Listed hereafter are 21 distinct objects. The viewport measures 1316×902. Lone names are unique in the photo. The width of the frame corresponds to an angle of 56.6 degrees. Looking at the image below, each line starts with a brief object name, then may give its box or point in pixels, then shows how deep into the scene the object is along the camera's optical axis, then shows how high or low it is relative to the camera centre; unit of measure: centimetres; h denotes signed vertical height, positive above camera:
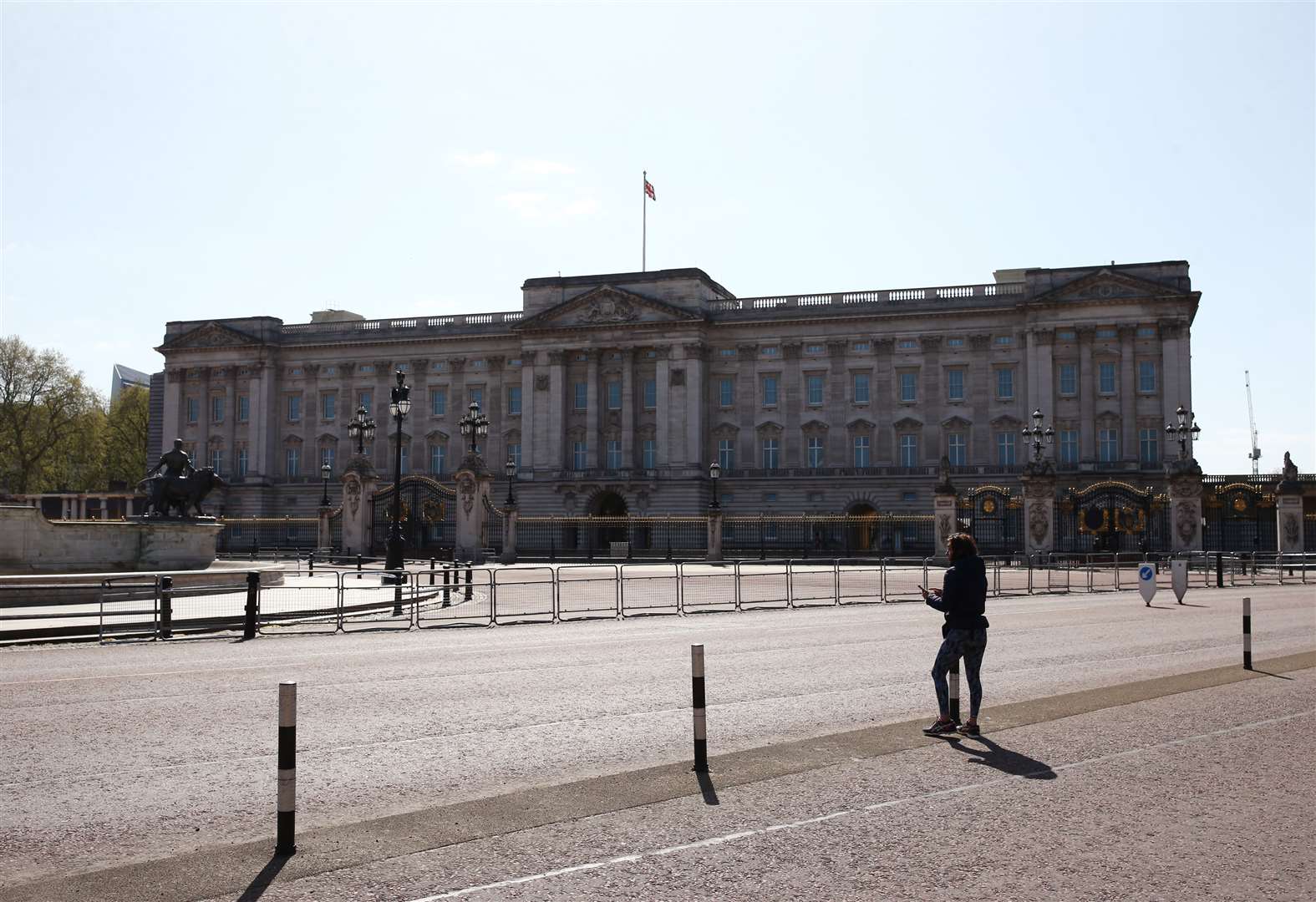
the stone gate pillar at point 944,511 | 5438 -8
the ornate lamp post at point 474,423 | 5169 +366
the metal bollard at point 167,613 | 2136 -187
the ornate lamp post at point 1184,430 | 5350 +359
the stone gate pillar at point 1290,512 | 4944 -7
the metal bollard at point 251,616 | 2173 -193
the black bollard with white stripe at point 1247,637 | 1578 -165
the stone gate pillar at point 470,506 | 5422 +9
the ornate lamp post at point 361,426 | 4938 +335
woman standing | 1127 -103
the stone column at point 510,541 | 5850 -158
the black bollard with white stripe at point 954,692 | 1120 -167
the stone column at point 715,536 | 6100 -137
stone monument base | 2702 -89
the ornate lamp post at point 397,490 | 3612 +52
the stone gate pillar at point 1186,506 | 4994 +16
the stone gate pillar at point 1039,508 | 5162 +8
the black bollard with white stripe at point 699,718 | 934 -161
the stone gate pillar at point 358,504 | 5766 +20
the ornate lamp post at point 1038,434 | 5741 +361
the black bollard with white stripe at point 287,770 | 709 -153
